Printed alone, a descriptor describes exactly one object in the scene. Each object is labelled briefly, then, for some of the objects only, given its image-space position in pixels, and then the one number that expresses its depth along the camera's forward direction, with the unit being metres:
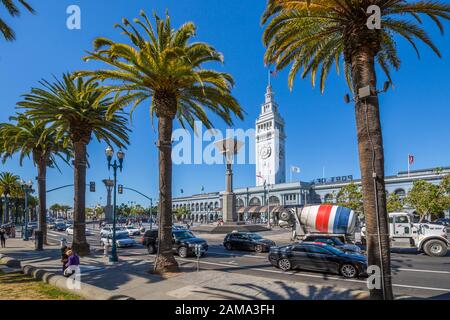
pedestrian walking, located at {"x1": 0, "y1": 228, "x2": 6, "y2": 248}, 29.73
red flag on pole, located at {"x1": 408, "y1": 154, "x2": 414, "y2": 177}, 66.75
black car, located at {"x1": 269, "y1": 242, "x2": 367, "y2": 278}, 13.87
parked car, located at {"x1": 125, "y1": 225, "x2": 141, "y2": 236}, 49.50
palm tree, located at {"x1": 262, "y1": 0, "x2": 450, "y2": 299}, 8.46
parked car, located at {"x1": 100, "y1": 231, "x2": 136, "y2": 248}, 29.78
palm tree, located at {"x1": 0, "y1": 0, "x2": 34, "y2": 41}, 14.94
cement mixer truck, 20.68
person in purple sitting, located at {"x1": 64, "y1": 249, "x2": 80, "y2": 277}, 13.21
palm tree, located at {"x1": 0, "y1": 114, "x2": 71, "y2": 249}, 27.79
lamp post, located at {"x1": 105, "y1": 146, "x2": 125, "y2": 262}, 21.24
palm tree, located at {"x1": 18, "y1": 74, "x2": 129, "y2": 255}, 22.06
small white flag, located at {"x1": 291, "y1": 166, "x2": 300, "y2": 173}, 87.79
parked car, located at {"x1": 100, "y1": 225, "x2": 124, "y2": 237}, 36.47
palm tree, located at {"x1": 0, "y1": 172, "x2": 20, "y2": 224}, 65.50
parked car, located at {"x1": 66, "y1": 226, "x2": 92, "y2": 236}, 50.13
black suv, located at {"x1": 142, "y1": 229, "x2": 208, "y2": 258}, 21.17
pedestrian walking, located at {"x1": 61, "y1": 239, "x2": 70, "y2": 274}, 14.12
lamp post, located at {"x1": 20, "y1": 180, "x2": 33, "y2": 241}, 36.62
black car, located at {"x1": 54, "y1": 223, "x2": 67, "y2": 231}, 69.56
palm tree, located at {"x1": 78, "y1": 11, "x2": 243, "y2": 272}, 14.38
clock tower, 122.25
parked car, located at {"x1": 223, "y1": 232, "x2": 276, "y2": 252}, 23.64
